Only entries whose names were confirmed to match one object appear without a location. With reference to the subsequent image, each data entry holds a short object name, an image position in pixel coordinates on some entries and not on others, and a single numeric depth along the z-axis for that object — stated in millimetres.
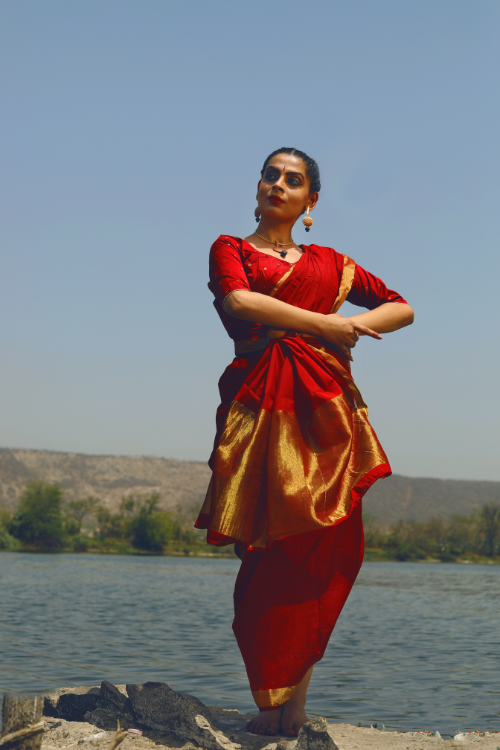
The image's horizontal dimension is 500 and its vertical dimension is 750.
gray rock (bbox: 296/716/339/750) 2891
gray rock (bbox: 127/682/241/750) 3107
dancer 3199
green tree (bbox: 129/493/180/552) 87375
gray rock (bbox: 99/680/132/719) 3487
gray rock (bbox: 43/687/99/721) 3570
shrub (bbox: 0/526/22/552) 72375
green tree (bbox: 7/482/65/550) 78062
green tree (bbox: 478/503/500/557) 98188
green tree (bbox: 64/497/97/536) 87800
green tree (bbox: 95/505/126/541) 94812
